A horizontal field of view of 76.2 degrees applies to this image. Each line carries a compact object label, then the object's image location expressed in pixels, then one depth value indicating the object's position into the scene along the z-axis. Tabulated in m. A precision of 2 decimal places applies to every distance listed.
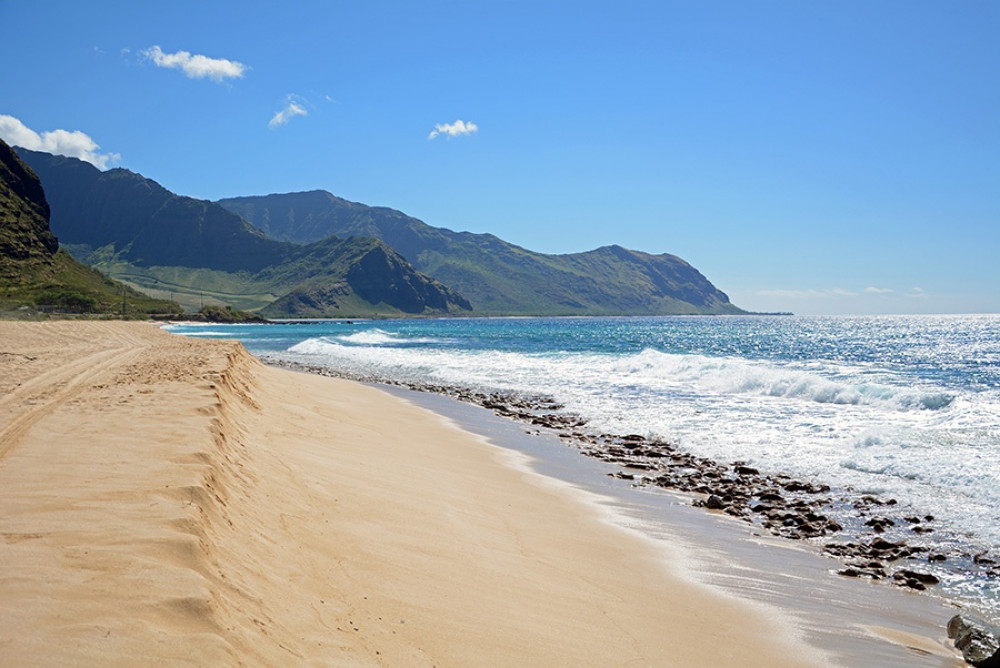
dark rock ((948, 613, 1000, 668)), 5.90
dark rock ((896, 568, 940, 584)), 8.23
